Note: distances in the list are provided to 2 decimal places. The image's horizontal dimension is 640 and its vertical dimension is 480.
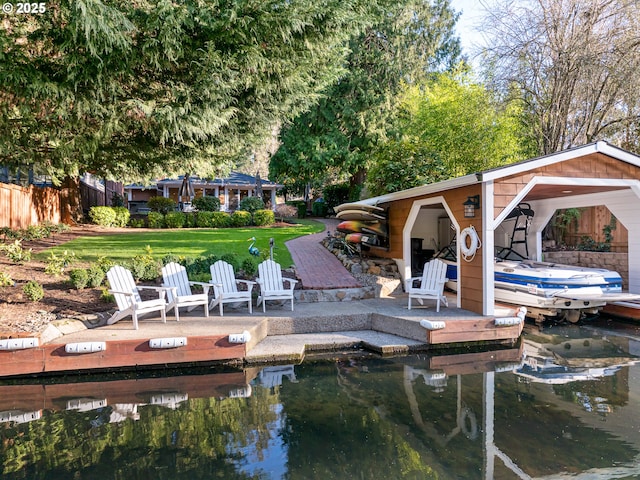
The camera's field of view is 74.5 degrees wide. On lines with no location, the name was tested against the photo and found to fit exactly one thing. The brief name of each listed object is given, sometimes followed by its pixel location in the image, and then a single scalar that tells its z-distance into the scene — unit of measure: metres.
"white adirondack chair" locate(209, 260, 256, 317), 7.70
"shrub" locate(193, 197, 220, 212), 22.61
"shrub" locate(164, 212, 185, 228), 19.16
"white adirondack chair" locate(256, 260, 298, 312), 7.98
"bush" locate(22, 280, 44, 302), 7.11
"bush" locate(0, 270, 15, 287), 7.50
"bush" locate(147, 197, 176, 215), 21.33
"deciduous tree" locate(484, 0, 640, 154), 10.71
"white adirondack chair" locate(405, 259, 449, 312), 7.88
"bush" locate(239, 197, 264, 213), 22.50
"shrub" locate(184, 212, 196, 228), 19.61
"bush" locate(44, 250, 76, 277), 8.31
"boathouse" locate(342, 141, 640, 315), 7.41
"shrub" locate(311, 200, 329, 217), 26.41
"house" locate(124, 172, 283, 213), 28.36
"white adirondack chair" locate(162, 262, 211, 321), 7.16
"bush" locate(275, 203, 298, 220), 28.48
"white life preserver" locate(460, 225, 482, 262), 7.55
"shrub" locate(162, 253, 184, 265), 9.41
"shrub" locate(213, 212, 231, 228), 19.70
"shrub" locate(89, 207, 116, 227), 18.06
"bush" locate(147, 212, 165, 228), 19.09
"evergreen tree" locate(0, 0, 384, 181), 5.60
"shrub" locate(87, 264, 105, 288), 8.07
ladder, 10.84
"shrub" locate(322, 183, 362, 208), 25.67
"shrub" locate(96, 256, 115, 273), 8.48
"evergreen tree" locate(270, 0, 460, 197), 20.59
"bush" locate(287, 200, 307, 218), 26.18
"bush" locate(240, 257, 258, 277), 9.55
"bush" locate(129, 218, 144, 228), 19.66
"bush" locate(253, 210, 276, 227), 19.88
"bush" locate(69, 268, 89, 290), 7.89
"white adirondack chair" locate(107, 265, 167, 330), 6.57
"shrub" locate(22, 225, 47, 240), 12.27
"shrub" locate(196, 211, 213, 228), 19.61
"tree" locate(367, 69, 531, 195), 13.16
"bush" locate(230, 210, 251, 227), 19.78
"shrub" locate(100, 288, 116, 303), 7.68
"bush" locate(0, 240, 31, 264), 8.95
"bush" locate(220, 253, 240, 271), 9.67
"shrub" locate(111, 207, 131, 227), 18.89
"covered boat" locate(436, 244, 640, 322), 7.99
